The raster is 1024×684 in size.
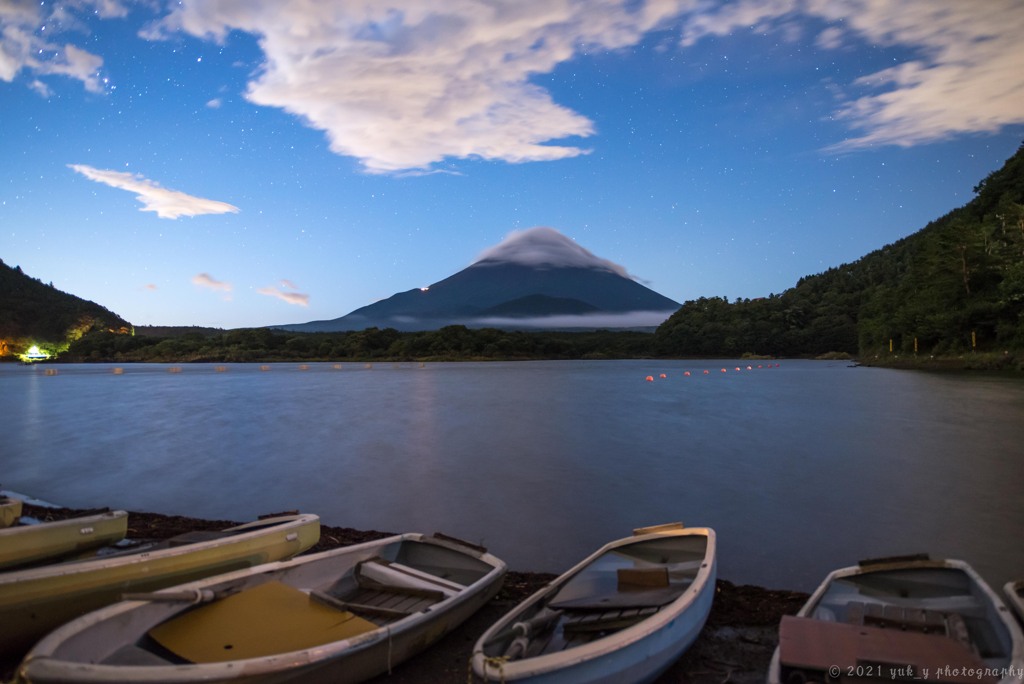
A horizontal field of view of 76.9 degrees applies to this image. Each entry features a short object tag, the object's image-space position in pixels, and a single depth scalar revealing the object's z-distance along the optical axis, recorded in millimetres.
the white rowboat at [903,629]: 3891
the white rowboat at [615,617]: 3973
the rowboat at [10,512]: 7848
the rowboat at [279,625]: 3684
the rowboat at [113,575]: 4895
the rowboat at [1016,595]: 4988
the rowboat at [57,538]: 6238
